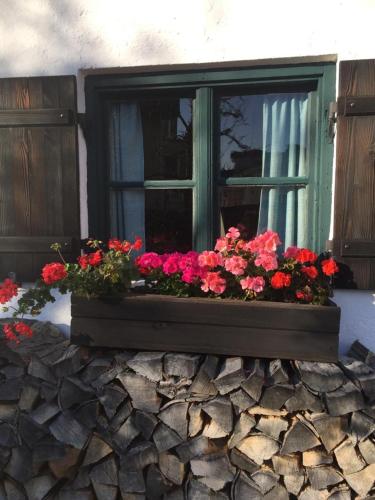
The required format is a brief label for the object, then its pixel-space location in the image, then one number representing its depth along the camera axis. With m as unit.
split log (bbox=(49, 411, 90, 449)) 2.03
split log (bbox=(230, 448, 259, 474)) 1.94
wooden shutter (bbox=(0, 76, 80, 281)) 2.58
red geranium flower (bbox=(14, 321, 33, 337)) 2.20
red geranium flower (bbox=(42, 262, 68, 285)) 2.17
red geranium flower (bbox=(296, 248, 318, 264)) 2.05
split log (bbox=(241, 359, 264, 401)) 1.88
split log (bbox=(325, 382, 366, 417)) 1.86
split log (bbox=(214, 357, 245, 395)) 1.92
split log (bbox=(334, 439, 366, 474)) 1.87
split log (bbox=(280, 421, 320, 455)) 1.88
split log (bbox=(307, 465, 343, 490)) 1.89
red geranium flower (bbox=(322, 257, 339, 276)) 2.04
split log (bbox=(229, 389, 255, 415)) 1.90
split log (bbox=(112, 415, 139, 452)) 2.01
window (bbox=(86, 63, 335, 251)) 2.57
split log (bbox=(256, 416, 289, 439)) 1.90
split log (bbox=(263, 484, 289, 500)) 1.92
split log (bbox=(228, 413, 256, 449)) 1.92
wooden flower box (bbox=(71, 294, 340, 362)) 1.95
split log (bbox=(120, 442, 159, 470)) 1.99
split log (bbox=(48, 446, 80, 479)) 2.06
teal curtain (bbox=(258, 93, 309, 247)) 2.63
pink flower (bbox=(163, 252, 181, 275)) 2.13
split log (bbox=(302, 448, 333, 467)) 1.90
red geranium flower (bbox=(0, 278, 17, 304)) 2.26
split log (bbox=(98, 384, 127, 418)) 2.03
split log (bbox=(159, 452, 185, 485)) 1.98
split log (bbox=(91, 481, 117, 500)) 2.06
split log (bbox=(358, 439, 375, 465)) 1.87
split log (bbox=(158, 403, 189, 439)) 1.96
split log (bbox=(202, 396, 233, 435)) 1.91
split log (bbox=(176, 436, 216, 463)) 1.96
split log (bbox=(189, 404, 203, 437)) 1.95
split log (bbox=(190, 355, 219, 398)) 1.94
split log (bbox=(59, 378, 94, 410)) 2.05
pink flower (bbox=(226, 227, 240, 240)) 2.21
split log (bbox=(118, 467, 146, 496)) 2.01
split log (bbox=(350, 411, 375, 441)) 1.86
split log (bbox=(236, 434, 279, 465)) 1.91
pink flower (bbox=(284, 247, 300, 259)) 2.11
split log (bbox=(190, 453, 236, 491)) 1.94
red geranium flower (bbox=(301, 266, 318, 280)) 2.03
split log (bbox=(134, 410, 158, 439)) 1.99
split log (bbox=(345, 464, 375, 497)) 1.87
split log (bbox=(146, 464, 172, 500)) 2.00
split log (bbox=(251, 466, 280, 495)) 1.92
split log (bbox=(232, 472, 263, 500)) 1.92
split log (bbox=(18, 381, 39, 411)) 2.12
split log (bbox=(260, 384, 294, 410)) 1.88
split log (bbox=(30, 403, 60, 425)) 2.07
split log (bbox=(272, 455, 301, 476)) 1.92
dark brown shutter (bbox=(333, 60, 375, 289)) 2.32
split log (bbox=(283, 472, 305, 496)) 1.91
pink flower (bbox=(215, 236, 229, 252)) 2.18
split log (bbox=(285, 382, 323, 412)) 1.88
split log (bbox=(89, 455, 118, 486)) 2.04
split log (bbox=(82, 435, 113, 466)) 2.04
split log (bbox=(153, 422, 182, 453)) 1.97
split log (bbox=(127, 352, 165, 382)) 2.01
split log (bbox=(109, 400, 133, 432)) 2.02
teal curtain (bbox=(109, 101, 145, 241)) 2.80
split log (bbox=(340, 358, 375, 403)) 1.90
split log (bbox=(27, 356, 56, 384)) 2.12
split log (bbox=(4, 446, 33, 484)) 2.12
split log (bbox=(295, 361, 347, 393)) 1.88
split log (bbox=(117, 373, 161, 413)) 2.00
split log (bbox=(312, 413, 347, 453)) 1.87
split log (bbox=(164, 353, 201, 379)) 1.99
